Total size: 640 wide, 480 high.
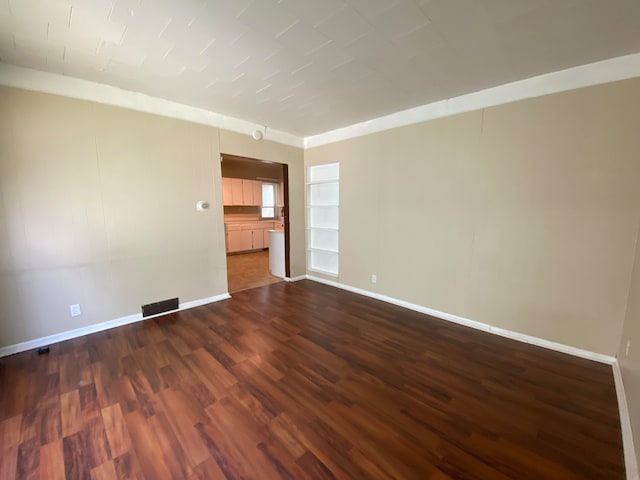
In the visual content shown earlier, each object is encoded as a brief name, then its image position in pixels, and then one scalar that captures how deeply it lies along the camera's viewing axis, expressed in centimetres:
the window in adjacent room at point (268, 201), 814
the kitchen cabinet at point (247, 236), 721
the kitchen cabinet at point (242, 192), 699
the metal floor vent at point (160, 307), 319
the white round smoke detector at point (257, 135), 400
